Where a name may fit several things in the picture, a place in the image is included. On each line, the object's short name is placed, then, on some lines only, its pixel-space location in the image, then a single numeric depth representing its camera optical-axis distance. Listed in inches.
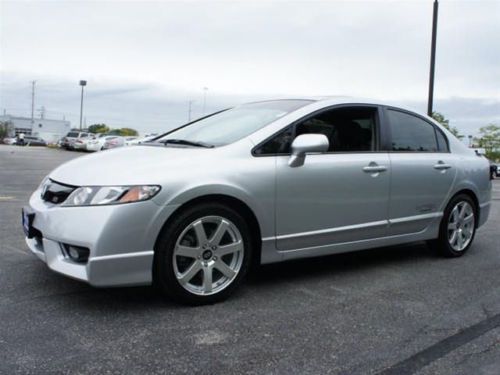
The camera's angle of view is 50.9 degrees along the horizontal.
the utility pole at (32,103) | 4065.9
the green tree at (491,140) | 2947.8
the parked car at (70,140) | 1455.5
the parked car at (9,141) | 2610.2
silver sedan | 124.9
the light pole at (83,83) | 2667.3
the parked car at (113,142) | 1190.9
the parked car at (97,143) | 1260.1
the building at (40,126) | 4124.0
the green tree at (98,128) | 4318.4
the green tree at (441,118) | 2012.2
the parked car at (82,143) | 1361.2
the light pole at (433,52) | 628.7
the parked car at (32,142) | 2283.5
